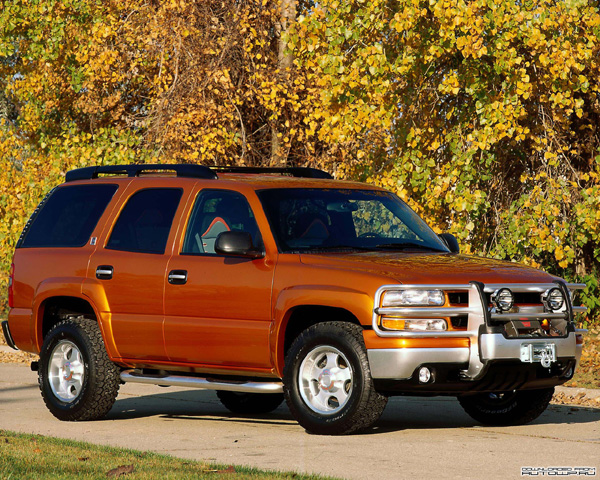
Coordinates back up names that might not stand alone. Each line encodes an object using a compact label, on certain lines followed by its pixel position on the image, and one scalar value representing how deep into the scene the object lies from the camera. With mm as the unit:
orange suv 15953
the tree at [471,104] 25953
